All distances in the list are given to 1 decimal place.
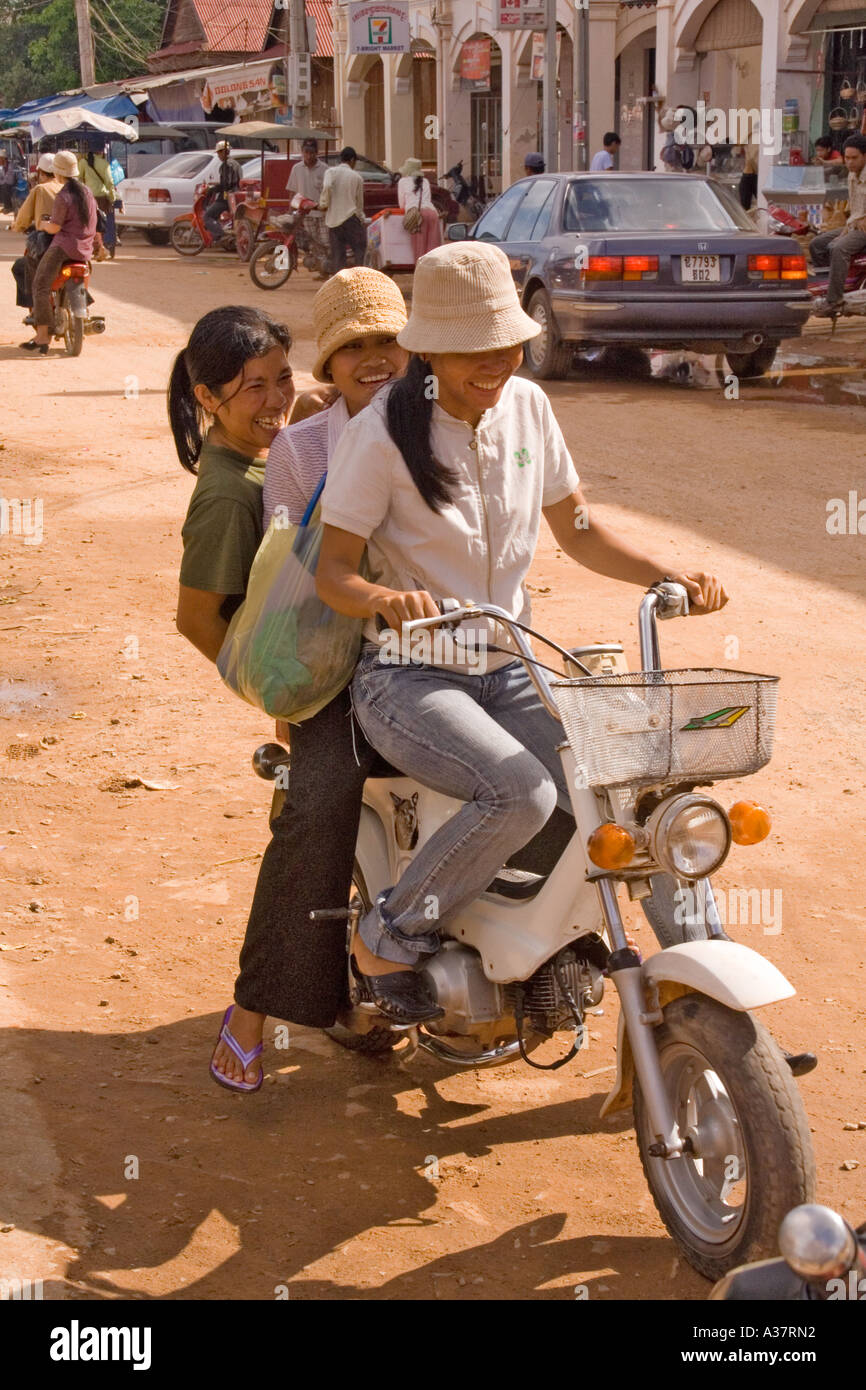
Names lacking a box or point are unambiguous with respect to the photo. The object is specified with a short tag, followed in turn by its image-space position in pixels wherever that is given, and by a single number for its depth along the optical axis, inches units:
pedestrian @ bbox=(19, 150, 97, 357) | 609.3
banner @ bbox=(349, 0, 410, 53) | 1183.6
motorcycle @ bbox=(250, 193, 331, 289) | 938.1
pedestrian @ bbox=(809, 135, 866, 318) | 610.5
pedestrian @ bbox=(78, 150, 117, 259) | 946.7
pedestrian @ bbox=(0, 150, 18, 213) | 1838.6
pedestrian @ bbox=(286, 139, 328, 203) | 1010.1
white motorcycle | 111.1
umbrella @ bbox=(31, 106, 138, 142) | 1385.3
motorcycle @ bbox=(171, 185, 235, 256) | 1197.7
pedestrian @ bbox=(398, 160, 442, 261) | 851.4
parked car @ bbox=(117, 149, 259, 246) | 1294.3
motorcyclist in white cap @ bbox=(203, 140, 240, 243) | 1191.6
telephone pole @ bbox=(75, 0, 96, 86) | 2062.0
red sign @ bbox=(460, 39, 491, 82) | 1290.6
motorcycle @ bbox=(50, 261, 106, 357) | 612.7
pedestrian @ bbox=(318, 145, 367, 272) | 890.7
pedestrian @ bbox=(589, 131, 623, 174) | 960.9
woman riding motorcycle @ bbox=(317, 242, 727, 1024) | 124.4
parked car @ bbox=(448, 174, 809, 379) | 507.8
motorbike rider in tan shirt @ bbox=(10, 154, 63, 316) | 625.3
